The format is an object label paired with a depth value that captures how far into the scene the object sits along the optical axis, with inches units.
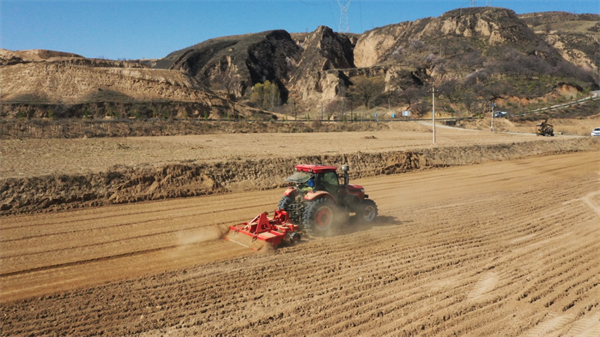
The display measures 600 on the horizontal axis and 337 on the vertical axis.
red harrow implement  387.5
